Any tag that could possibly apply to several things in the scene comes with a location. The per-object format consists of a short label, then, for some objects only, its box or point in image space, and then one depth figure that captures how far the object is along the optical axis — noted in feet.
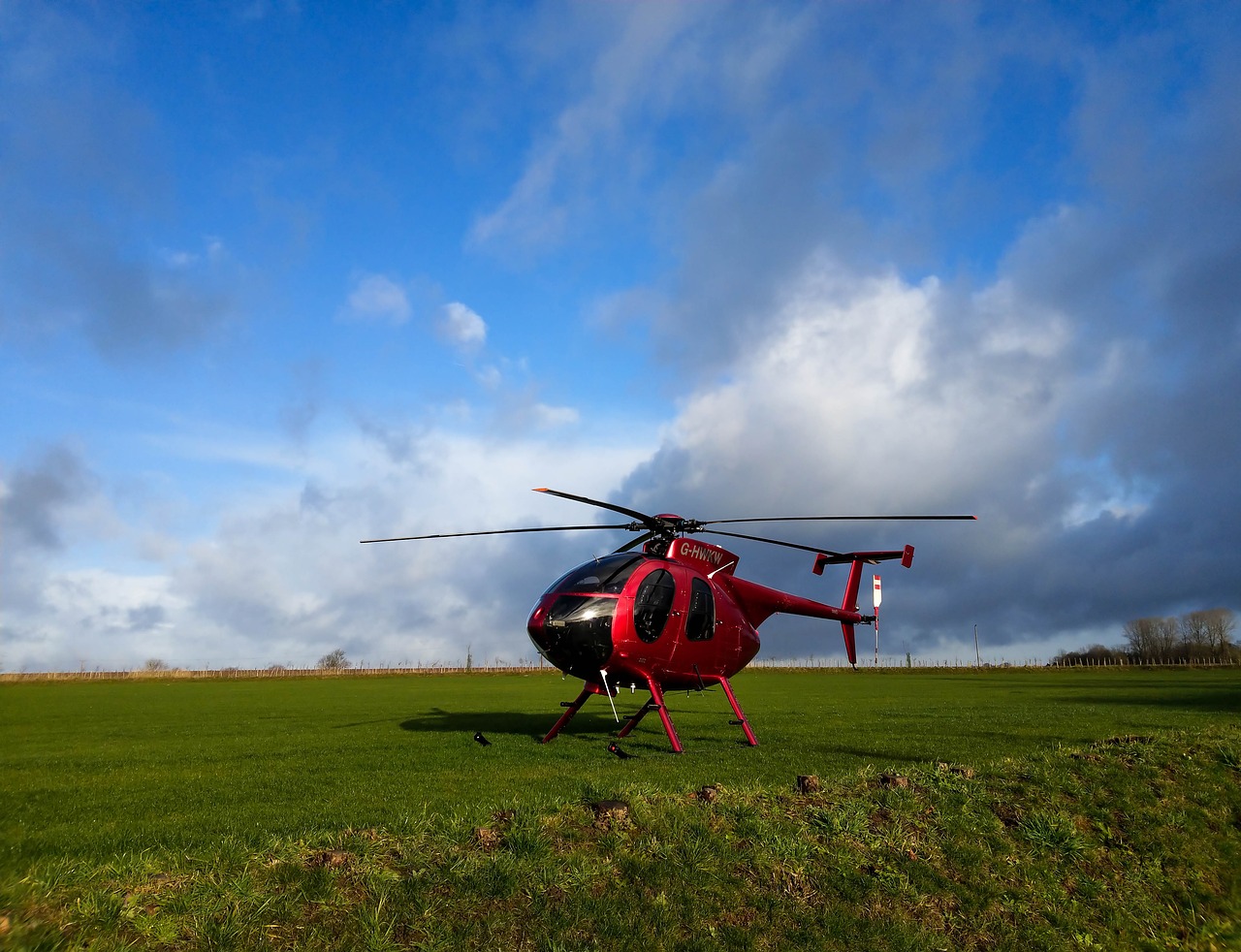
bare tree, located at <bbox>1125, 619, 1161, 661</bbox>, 410.31
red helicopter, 46.65
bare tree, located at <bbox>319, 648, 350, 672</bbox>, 354.54
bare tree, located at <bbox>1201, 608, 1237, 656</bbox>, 398.52
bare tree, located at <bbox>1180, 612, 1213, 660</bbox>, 397.39
